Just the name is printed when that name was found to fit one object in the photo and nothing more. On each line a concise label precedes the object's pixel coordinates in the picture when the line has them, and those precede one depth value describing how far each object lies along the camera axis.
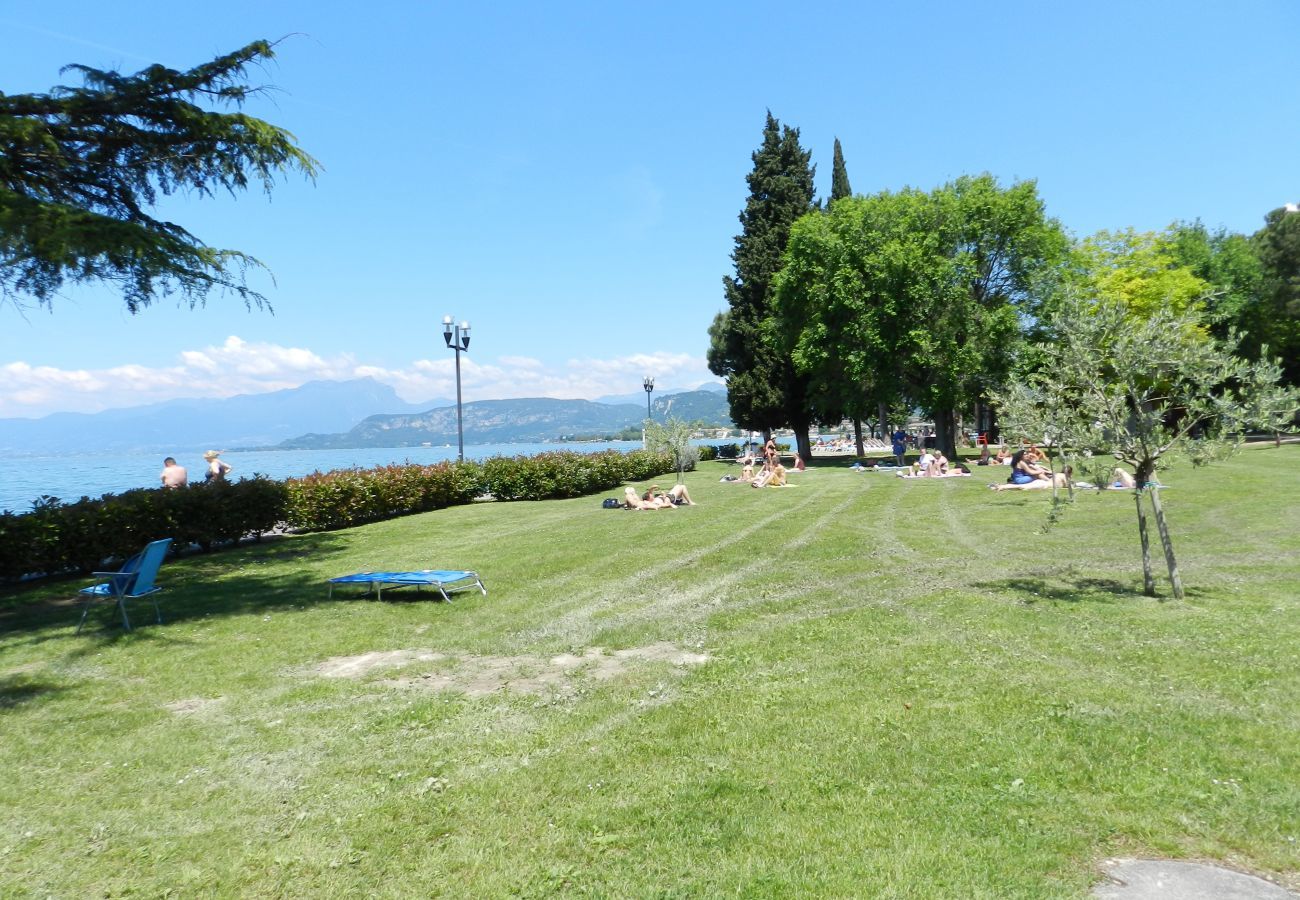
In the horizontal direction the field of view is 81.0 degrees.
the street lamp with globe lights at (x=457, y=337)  26.12
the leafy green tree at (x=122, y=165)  9.31
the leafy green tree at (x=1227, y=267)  47.56
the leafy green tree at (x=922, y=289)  34.34
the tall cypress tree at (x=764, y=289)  41.34
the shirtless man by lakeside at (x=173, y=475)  15.60
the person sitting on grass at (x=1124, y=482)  19.03
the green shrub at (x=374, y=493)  18.08
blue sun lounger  9.84
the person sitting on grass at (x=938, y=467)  26.81
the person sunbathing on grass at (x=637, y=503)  20.69
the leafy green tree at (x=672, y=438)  33.47
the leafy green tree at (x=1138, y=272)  38.94
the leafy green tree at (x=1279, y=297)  48.03
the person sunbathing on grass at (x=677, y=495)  21.39
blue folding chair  8.77
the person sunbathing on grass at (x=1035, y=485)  21.03
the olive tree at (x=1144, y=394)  8.18
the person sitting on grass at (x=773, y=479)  25.84
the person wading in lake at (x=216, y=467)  16.76
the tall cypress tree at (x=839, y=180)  49.22
